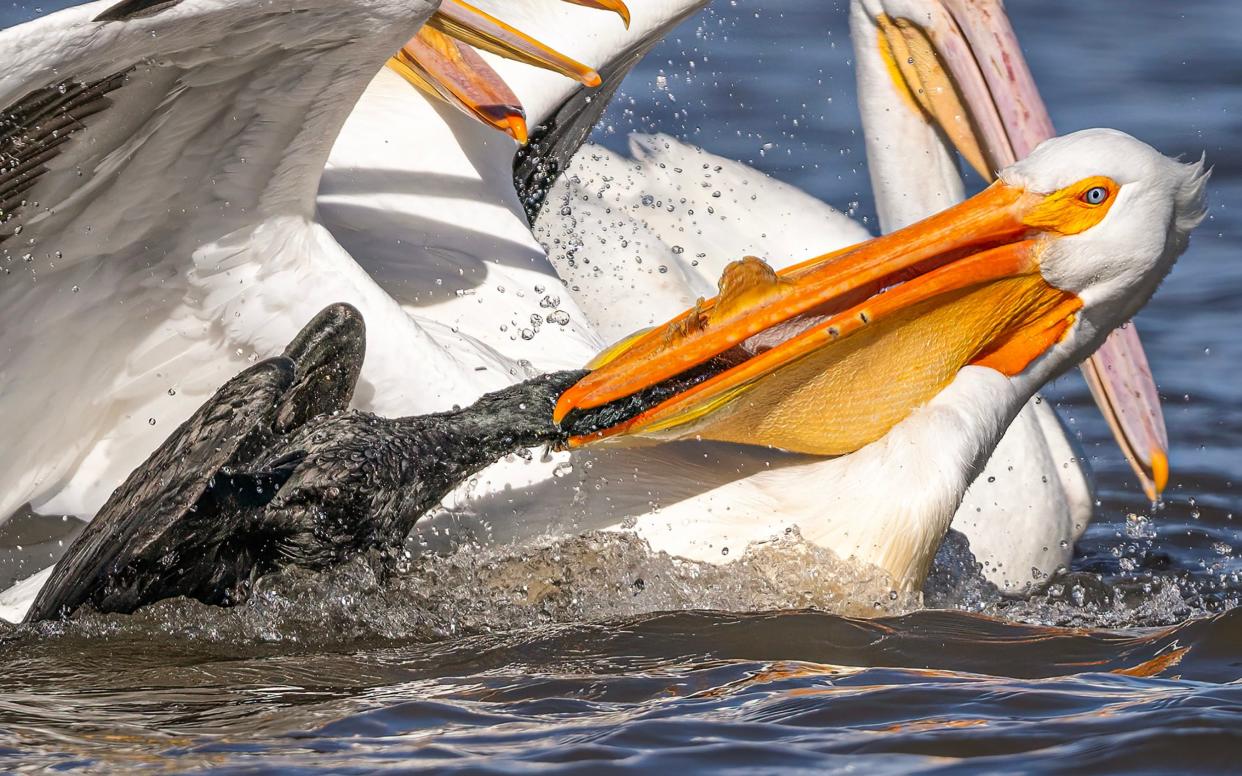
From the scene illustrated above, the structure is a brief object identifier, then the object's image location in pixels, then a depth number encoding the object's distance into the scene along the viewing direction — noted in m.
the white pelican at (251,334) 8.13
